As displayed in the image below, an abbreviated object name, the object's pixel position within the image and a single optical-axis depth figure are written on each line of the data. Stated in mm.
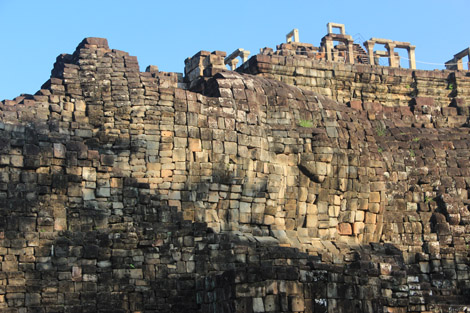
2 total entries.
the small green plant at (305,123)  36500
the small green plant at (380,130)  39250
